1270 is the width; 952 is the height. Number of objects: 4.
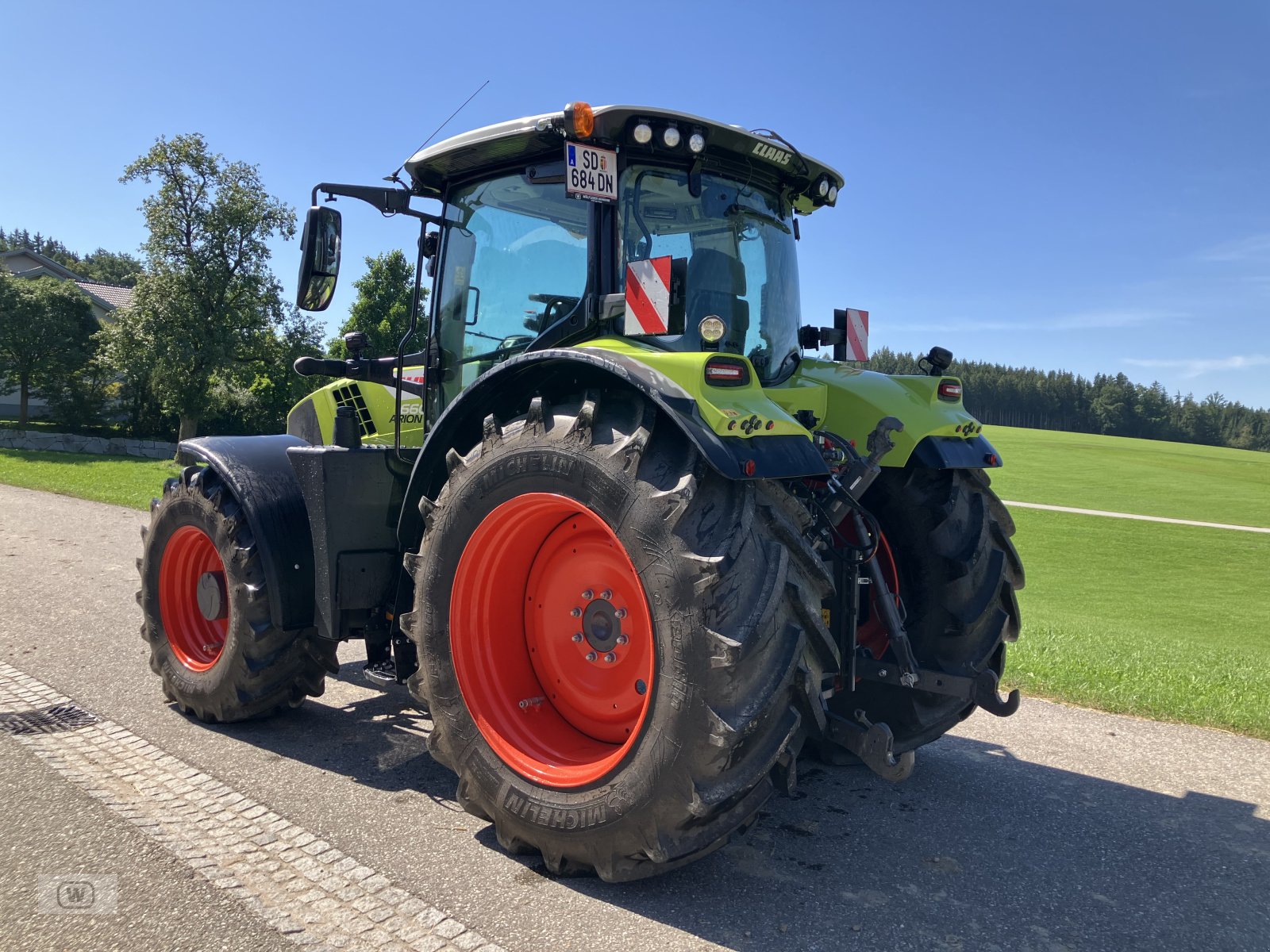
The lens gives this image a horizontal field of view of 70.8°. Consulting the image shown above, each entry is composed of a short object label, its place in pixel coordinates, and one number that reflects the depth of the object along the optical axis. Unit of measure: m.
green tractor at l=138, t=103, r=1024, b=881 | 2.73
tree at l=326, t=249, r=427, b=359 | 31.45
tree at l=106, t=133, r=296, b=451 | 28.16
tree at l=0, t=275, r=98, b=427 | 31.84
